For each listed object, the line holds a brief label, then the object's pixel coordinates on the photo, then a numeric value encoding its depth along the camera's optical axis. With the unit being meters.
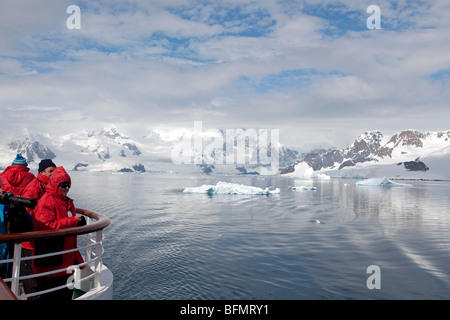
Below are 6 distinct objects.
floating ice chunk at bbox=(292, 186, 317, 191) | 79.50
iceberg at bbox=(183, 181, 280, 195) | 57.19
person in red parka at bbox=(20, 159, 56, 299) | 5.44
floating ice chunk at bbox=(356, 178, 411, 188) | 114.34
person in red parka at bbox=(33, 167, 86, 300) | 5.20
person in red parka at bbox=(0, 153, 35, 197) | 5.82
